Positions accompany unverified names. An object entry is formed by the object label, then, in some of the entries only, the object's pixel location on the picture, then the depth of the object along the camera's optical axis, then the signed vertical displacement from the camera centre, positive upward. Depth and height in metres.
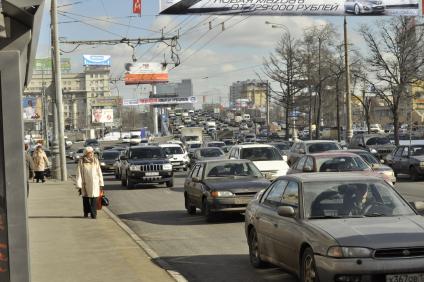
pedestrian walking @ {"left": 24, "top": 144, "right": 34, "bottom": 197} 31.17 -2.19
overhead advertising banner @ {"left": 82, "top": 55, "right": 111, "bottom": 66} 115.44 +9.81
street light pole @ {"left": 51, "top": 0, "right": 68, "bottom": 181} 31.42 +1.45
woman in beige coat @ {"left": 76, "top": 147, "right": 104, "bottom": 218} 15.70 -1.46
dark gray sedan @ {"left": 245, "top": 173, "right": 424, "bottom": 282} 6.66 -1.30
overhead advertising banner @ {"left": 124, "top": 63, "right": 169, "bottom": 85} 95.69 +6.06
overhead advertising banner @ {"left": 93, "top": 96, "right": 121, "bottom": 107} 143.12 +3.22
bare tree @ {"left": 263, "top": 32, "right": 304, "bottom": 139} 57.06 +3.37
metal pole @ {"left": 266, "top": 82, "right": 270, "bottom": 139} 66.21 +2.19
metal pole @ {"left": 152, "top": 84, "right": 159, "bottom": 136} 114.26 -0.22
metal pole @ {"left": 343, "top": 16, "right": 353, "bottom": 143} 39.81 +0.46
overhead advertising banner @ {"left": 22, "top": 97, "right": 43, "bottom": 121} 89.82 +1.52
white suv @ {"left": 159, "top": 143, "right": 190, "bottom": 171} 41.31 -2.53
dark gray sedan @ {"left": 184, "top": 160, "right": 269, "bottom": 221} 14.88 -1.66
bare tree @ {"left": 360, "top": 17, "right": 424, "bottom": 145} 42.03 +3.06
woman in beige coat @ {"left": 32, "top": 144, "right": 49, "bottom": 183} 30.62 -2.11
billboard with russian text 24.67 +3.95
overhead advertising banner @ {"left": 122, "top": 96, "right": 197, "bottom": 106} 114.31 +2.57
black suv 27.67 -2.28
